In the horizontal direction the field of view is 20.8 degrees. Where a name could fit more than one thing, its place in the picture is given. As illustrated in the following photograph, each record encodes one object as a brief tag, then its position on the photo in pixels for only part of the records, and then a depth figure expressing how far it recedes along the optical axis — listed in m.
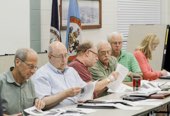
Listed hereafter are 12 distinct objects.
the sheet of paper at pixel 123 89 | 5.52
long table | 4.01
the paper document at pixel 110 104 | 4.34
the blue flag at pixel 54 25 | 6.73
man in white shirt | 4.36
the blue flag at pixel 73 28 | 6.88
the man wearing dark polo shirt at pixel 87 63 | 5.21
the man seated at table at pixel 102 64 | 5.70
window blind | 9.08
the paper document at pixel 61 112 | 3.89
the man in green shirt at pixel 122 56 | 6.48
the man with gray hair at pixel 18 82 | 4.01
